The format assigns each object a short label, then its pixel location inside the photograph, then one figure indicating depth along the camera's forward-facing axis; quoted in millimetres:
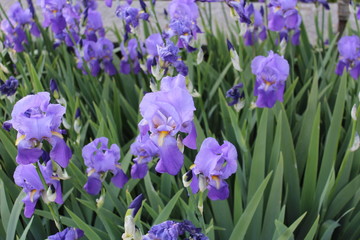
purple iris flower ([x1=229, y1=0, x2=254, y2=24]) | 1630
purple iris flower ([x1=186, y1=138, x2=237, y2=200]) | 1152
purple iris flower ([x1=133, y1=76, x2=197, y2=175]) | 1021
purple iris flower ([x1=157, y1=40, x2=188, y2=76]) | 1434
